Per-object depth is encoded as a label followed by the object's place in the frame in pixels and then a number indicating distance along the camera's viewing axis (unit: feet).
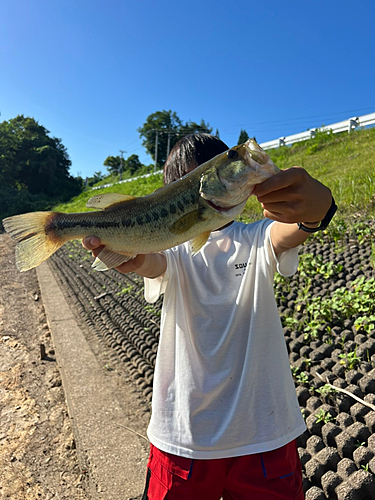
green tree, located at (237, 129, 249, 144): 150.69
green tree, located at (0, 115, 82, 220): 126.82
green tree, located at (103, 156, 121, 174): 205.32
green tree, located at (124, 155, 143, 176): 177.85
